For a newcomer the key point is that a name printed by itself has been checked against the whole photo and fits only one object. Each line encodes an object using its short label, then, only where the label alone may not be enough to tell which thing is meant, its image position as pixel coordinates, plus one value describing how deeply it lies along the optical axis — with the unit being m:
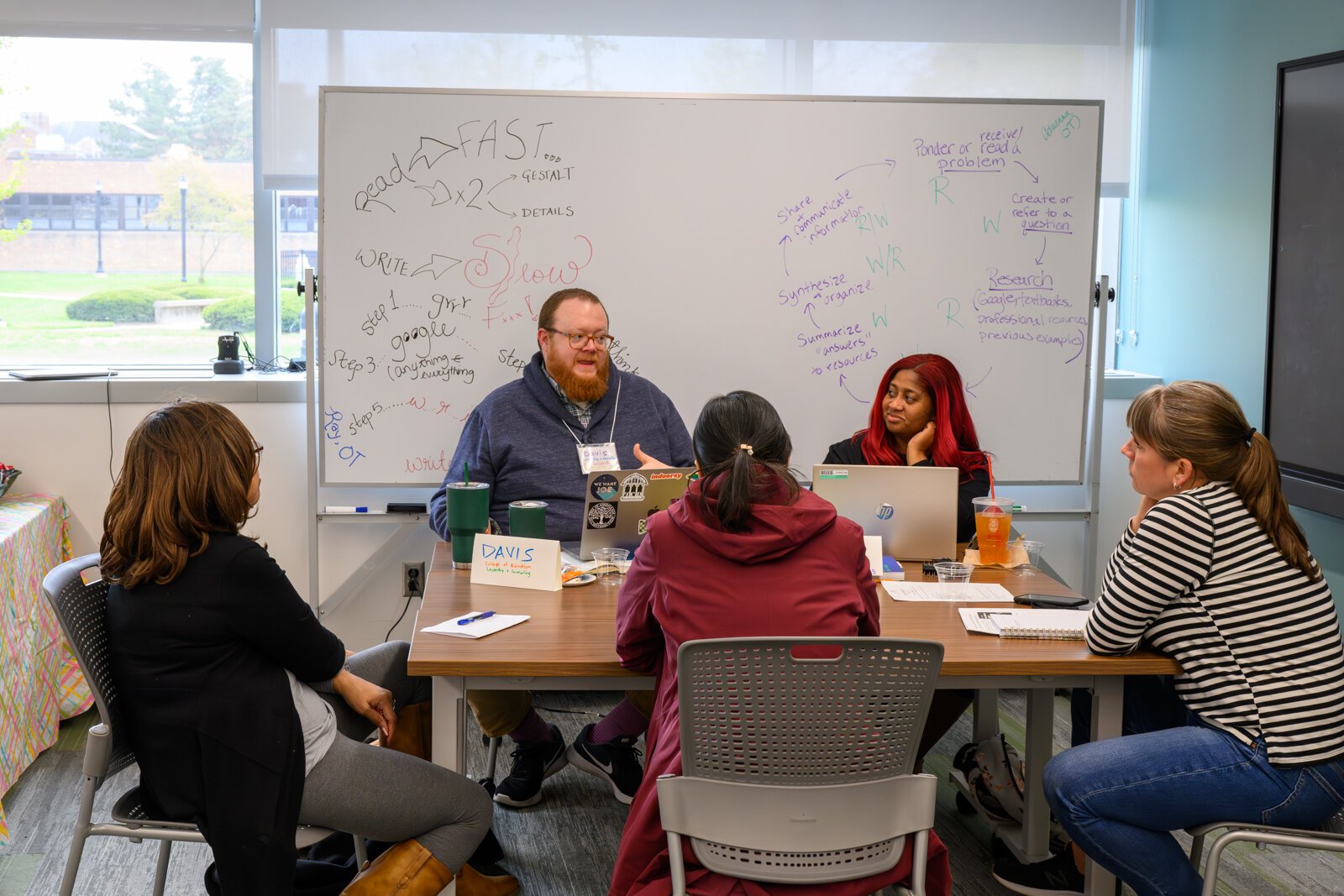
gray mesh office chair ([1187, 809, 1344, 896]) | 1.98
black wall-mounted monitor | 3.16
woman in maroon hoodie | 1.84
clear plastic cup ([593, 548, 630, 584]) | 2.65
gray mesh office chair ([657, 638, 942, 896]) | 1.69
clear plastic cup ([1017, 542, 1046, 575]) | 2.80
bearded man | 3.12
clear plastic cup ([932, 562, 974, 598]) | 2.60
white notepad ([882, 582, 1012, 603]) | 2.49
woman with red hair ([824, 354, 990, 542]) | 3.23
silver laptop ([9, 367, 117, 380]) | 3.86
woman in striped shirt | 2.04
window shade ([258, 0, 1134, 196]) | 3.86
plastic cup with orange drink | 2.80
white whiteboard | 3.71
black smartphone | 2.46
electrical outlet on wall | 4.02
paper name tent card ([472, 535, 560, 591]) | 2.52
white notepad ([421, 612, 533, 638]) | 2.17
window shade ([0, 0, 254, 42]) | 4.00
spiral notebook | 2.22
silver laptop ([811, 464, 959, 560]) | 2.72
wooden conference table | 2.04
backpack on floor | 2.77
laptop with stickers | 2.62
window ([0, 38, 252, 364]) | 4.11
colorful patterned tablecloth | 3.08
